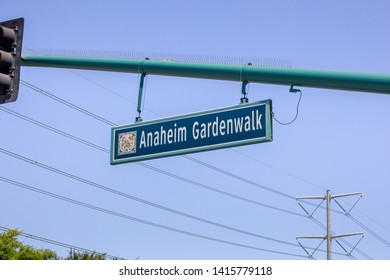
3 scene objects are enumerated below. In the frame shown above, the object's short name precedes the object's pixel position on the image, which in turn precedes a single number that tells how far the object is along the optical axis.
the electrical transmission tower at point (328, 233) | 49.62
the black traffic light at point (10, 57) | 12.79
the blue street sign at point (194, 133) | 10.99
